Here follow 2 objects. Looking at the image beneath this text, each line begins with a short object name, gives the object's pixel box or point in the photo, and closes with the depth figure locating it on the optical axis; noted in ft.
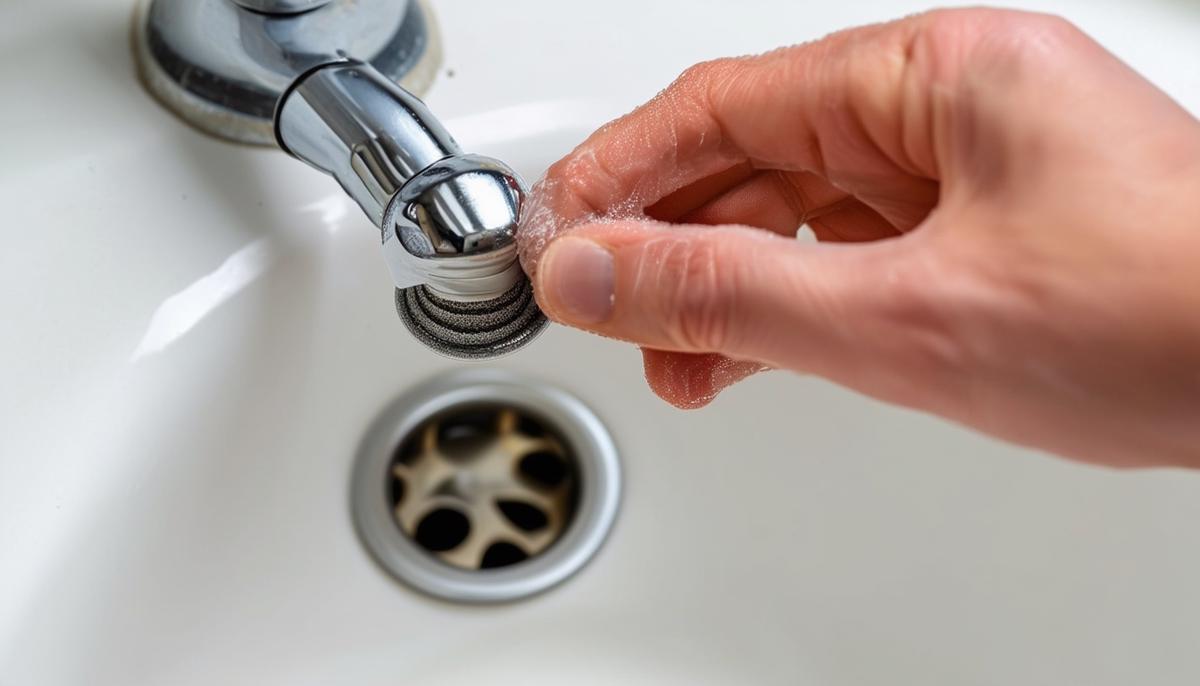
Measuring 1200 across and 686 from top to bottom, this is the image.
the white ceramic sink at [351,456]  1.06
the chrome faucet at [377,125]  0.89
